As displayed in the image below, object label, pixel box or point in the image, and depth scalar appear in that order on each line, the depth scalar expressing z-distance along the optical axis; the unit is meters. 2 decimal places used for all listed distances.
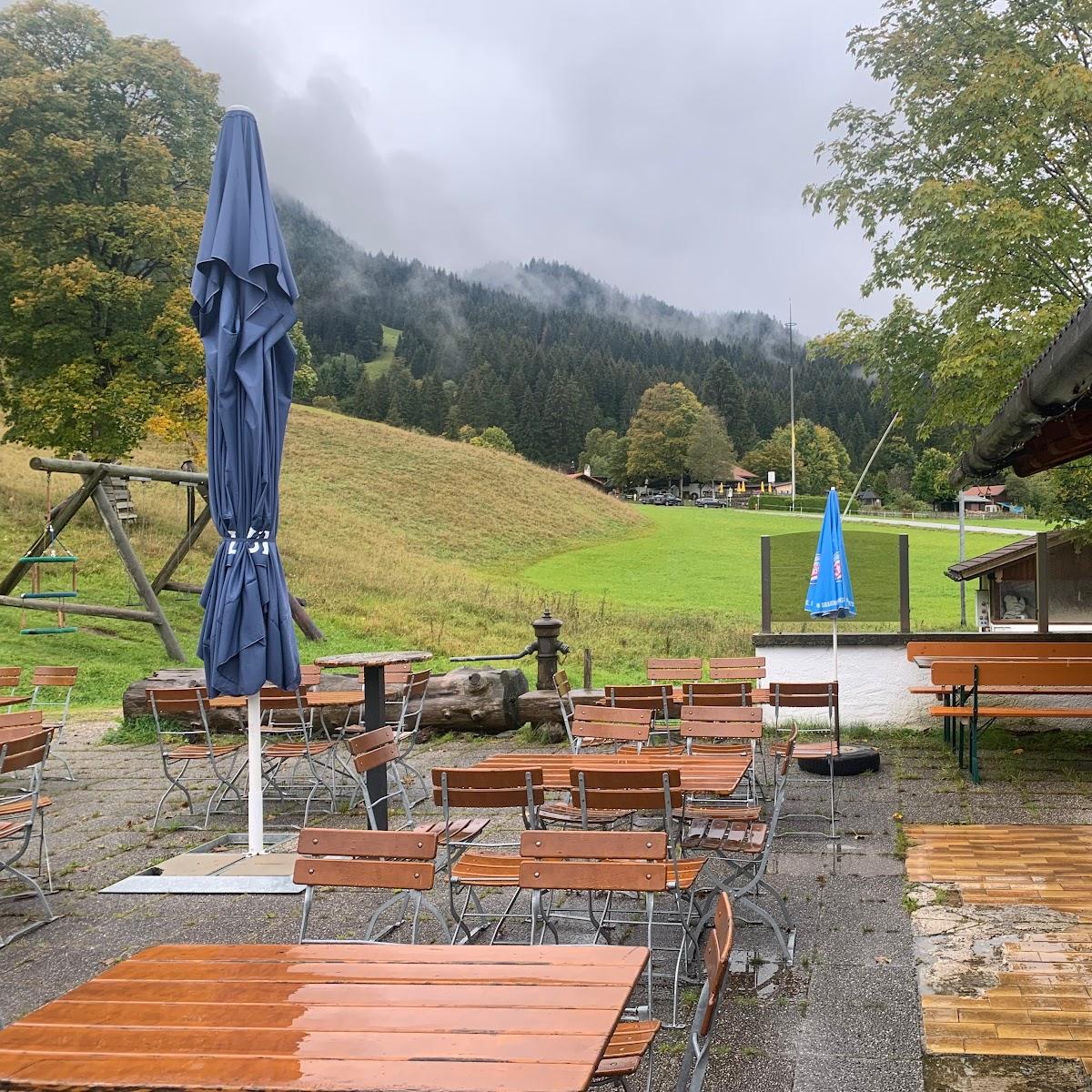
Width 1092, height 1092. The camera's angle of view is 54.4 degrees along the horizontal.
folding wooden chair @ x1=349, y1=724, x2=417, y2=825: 4.95
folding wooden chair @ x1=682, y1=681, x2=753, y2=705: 7.36
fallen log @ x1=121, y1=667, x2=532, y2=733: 9.94
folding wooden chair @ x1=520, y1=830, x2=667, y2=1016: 3.20
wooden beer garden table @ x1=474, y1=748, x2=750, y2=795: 4.95
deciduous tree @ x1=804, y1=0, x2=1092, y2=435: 10.22
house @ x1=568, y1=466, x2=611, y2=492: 85.75
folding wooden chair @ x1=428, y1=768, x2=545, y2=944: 4.34
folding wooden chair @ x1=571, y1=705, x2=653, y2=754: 5.99
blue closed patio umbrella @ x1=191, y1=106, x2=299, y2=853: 5.55
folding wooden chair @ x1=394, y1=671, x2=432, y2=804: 7.66
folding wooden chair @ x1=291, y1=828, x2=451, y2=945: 3.25
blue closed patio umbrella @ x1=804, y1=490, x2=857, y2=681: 8.30
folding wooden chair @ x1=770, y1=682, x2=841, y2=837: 6.85
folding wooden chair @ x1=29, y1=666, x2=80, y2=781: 8.61
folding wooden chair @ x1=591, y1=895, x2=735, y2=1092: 2.33
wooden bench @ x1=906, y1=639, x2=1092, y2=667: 9.21
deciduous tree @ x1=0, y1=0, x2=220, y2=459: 20.20
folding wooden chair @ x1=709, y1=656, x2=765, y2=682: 8.97
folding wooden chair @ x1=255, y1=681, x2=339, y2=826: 7.37
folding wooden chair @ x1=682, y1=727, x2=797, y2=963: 4.32
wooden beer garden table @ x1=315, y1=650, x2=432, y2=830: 6.28
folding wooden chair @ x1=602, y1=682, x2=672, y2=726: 7.58
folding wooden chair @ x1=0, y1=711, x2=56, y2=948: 4.95
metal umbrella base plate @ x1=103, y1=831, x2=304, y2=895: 5.34
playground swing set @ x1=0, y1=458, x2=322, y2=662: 12.58
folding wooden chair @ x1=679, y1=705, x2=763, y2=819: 5.96
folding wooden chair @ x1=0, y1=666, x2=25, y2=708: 8.54
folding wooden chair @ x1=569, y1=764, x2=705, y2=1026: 4.20
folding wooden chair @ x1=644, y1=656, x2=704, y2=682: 9.15
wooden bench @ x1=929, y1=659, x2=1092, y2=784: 7.91
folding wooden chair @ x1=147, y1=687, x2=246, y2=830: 7.04
